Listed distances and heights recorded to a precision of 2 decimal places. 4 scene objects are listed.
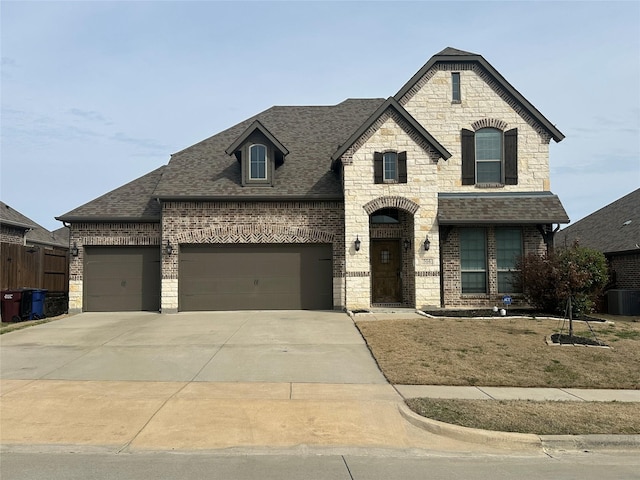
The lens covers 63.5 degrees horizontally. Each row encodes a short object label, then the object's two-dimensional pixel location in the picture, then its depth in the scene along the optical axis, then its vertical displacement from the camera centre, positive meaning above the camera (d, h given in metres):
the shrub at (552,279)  15.81 -0.43
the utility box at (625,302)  19.55 -1.43
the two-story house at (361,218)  17.89 +1.69
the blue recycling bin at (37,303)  17.61 -1.26
